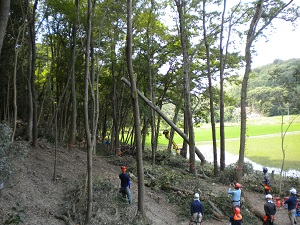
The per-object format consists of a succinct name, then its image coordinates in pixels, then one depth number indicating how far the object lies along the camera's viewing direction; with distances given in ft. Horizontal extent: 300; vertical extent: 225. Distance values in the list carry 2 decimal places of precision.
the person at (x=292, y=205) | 31.09
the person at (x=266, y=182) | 43.55
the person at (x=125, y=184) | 32.53
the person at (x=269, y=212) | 28.07
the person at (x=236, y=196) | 32.24
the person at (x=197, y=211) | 28.81
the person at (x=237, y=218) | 25.24
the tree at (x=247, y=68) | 42.39
